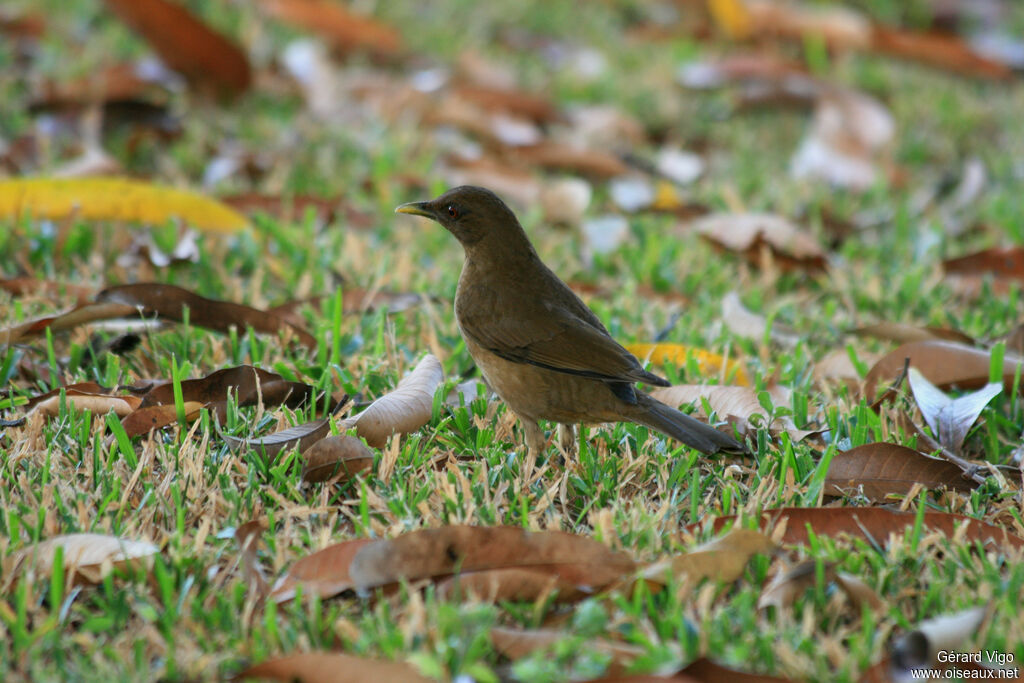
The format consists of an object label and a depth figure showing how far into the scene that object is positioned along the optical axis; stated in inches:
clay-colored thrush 243.8
